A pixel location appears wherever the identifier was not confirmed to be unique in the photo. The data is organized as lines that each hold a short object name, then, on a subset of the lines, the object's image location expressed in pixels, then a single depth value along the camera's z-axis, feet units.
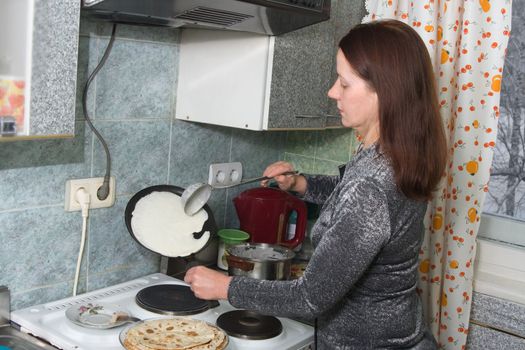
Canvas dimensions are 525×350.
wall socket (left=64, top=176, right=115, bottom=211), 5.34
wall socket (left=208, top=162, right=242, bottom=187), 6.84
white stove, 4.71
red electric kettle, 6.80
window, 7.21
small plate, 4.90
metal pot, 5.71
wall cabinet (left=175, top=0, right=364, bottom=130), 5.74
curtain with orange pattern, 6.32
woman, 4.18
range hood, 4.47
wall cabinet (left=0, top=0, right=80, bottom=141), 3.70
